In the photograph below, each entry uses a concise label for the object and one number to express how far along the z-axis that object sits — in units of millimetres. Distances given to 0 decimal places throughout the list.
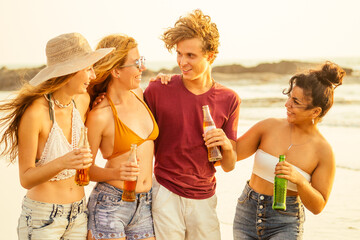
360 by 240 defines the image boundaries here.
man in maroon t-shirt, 4156
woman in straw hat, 3477
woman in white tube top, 3961
